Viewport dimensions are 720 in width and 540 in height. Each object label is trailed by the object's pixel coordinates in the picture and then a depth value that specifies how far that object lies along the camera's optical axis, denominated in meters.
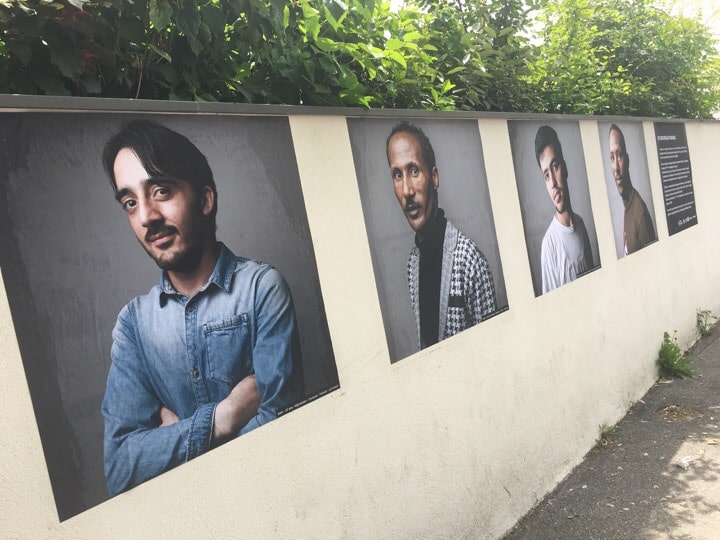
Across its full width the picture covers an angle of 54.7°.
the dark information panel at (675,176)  7.64
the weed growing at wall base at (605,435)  5.50
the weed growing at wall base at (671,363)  7.03
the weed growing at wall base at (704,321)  8.51
